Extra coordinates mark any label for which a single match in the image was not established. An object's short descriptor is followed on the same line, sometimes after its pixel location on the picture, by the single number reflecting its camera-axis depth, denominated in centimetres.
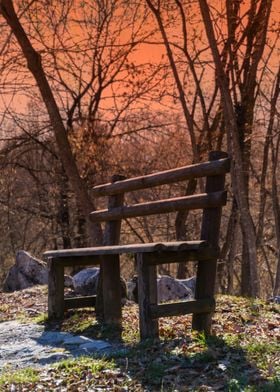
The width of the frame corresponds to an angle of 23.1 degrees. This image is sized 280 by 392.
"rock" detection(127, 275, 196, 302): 966
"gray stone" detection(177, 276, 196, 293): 1038
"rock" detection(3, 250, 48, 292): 1226
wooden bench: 586
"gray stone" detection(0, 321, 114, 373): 579
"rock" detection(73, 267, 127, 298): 948
